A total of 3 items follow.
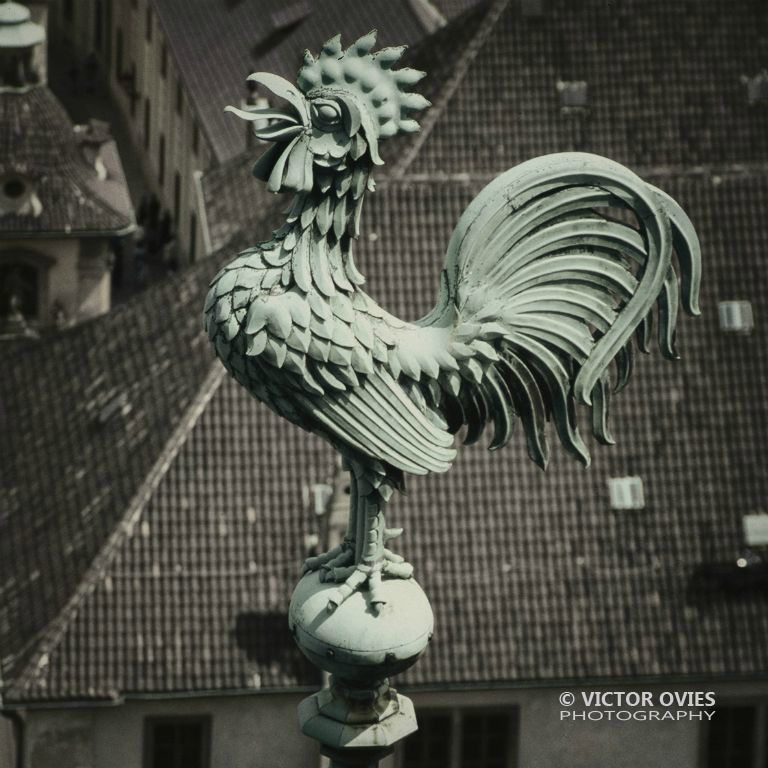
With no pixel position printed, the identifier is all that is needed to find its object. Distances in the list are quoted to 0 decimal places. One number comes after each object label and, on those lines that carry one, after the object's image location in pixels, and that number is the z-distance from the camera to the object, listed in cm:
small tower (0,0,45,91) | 8281
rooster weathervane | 2188
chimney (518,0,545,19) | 6456
